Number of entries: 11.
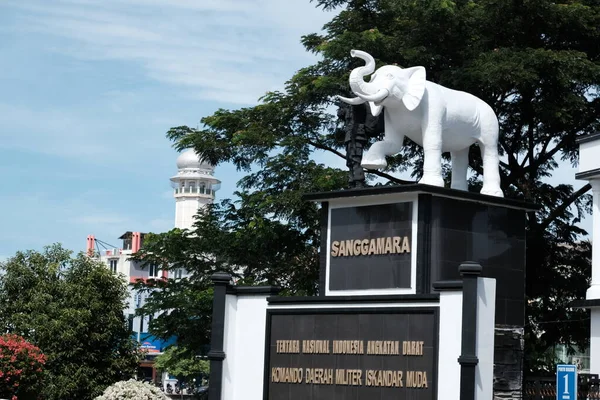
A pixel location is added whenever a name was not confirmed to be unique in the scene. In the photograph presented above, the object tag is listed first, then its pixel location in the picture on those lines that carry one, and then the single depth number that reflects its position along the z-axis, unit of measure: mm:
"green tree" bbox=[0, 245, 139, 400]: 33156
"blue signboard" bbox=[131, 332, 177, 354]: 81525
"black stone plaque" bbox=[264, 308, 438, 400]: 15691
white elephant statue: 17469
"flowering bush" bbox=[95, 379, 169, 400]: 24469
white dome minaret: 106812
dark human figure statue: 18312
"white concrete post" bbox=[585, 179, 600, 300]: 24703
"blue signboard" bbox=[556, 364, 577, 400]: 12586
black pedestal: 16484
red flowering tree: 28328
